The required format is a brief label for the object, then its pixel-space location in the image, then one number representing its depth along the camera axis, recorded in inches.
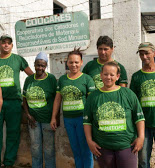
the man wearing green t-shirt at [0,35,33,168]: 134.3
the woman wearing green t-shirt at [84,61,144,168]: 84.7
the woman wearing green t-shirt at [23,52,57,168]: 121.2
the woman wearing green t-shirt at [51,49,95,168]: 109.4
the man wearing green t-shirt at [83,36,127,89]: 112.9
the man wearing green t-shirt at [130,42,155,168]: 103.7
